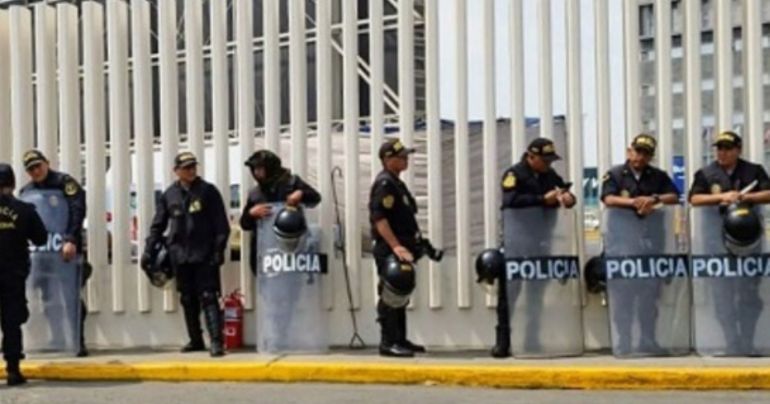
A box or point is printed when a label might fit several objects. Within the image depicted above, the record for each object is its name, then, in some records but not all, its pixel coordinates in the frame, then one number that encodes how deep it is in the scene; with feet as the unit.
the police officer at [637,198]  33.65
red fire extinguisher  37.52
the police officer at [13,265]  32.58
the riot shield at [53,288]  36.94
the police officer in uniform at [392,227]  34.30
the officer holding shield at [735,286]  33.19
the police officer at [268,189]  35.65
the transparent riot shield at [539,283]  34.01
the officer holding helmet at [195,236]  35.96
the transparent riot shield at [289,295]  35.55
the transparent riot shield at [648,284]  33.83
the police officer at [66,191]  36.65
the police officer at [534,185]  33.68
